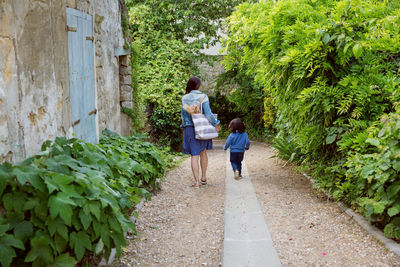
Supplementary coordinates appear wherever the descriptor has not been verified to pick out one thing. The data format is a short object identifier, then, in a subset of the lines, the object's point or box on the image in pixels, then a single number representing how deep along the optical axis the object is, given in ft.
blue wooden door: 12.79
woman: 19.10
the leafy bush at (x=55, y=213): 7.47
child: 21.08
